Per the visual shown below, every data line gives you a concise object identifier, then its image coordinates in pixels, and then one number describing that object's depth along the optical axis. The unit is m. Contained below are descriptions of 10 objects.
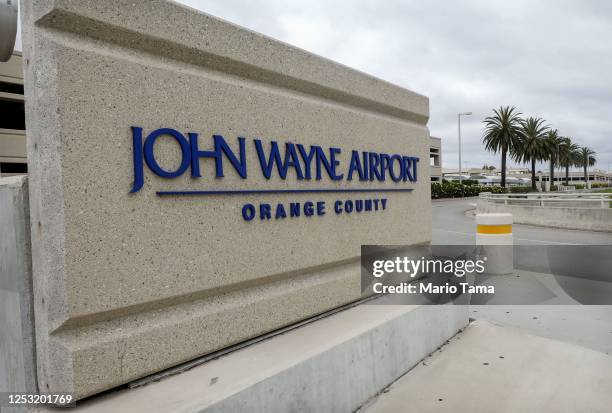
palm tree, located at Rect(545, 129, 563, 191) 51.53
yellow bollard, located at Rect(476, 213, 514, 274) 7.63
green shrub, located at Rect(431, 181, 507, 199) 42.81
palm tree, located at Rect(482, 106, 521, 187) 47.22
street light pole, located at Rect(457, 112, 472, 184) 43.84
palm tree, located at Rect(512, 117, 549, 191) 49.41
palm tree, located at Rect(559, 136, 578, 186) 65.10
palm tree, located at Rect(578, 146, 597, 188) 100.86
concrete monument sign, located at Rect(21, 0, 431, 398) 2.31
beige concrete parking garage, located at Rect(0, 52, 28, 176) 28.86
